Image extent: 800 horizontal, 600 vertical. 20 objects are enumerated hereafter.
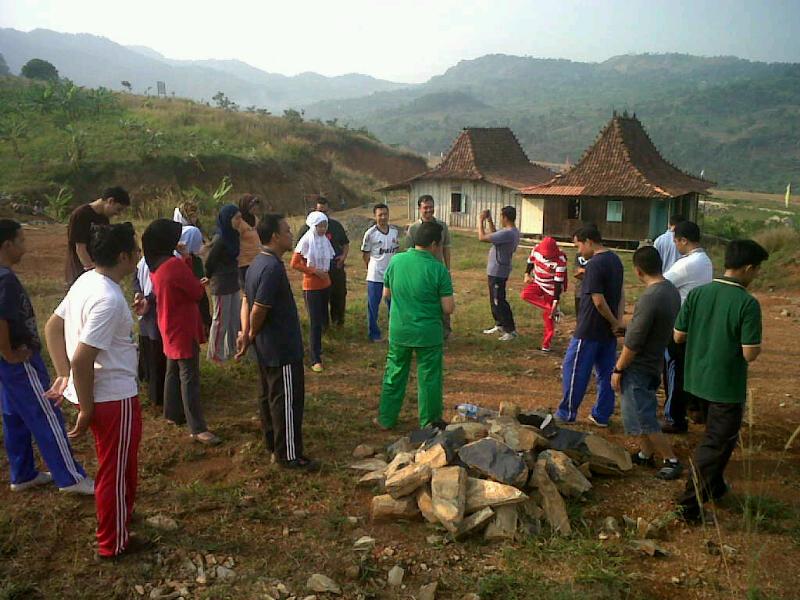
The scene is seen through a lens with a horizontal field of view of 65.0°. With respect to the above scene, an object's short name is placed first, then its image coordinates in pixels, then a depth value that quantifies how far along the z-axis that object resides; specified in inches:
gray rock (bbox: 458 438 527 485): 154.6
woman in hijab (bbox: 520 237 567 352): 286.8
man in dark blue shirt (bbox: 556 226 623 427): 198.4
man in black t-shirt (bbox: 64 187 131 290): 207.9
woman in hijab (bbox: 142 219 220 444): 178.7
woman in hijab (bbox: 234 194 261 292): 256.2
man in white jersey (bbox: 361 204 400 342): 301.7
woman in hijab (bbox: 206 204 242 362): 241.9
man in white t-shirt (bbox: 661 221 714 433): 203.8
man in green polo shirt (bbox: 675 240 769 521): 143.3
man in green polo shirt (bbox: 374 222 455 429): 191.9
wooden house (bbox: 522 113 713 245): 789.2
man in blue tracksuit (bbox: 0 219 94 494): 146.2
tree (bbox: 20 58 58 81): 2026.3
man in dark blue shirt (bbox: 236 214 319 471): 169.9
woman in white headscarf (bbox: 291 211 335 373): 269.1
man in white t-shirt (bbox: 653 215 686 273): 250.7
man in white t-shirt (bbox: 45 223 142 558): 120.5
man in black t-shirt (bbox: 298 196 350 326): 304.2
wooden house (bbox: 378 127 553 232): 929.5
